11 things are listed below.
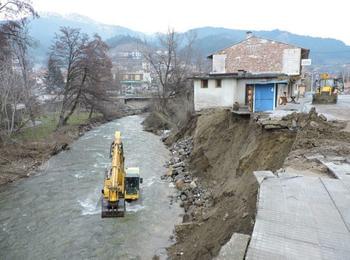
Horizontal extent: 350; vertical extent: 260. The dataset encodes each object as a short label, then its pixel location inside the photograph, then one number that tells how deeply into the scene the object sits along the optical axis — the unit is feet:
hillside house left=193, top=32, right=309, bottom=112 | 91.97
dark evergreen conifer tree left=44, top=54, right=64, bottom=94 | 141.49
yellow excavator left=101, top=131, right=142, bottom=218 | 47.85
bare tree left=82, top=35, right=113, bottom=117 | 138.99
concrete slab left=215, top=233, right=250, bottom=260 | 15.18
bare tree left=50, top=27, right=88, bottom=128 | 132.87
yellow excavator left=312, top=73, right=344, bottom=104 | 82.43
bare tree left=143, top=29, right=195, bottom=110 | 153.66
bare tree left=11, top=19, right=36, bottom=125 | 93.18
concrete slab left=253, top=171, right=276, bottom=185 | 25.26
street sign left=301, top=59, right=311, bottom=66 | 99.66
